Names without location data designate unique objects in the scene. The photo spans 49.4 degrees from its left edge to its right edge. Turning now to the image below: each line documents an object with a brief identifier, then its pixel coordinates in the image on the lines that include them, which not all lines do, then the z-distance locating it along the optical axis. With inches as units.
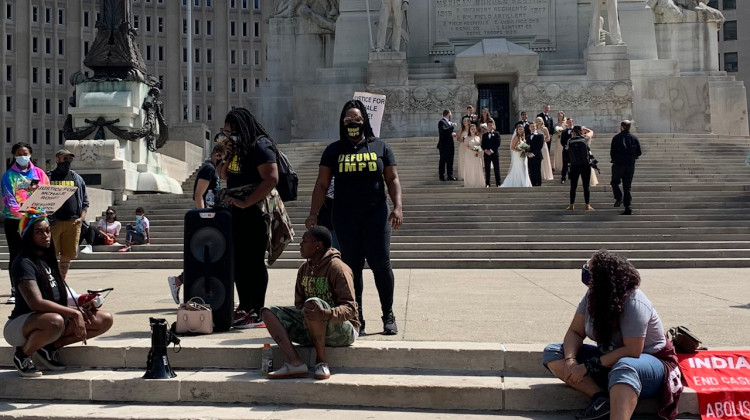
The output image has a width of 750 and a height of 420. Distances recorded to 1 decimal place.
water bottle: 203.6
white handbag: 234.7
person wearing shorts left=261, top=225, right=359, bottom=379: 199.3
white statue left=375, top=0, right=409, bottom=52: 1107.9
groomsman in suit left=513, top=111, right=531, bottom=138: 760.3
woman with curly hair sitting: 175.9
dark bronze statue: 754.8
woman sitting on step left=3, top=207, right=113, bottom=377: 205.6
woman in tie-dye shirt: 320.8
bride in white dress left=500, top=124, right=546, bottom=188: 690.2
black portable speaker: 241.8
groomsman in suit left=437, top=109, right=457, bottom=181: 721.0
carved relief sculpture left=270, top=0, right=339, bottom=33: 1285.7
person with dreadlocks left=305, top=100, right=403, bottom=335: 235.8
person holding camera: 579.8
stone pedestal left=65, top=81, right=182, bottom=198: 719.1
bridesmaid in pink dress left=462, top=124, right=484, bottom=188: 706.8
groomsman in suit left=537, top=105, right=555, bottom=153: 834.8
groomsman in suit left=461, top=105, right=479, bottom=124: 751.1
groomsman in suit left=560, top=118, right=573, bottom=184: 706.8
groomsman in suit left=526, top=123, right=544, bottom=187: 712.4
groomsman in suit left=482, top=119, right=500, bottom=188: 702.5
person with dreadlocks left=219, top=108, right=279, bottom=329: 243.8
